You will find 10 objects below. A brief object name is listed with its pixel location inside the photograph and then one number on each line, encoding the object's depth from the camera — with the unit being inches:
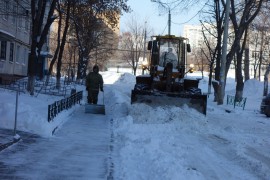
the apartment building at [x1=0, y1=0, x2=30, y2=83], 1325.2
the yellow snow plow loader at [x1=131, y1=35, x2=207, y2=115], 641.0
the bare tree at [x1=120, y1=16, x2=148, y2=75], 3803.4
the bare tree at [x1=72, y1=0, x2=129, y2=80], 1420.0
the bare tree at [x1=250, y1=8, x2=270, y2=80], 2136.8
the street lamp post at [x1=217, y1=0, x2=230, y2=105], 970.7
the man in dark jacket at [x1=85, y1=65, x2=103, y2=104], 747.4
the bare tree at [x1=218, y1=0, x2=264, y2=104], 1165.7
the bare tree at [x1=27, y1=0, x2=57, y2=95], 910.2
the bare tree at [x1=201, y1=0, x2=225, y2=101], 1341.0
